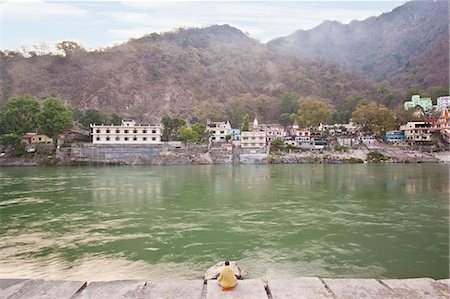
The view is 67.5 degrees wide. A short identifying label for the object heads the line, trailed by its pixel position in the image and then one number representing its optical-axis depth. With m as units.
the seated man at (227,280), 5.69
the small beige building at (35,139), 53.68
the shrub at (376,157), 52.50
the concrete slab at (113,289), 5.52
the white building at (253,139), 57.62
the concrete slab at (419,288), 5.48
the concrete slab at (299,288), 5.46
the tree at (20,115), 52.19
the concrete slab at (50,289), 5.51
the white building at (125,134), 55.07
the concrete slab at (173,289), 5.51
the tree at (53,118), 51.81
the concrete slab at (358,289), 5.48
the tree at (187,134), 55.81
